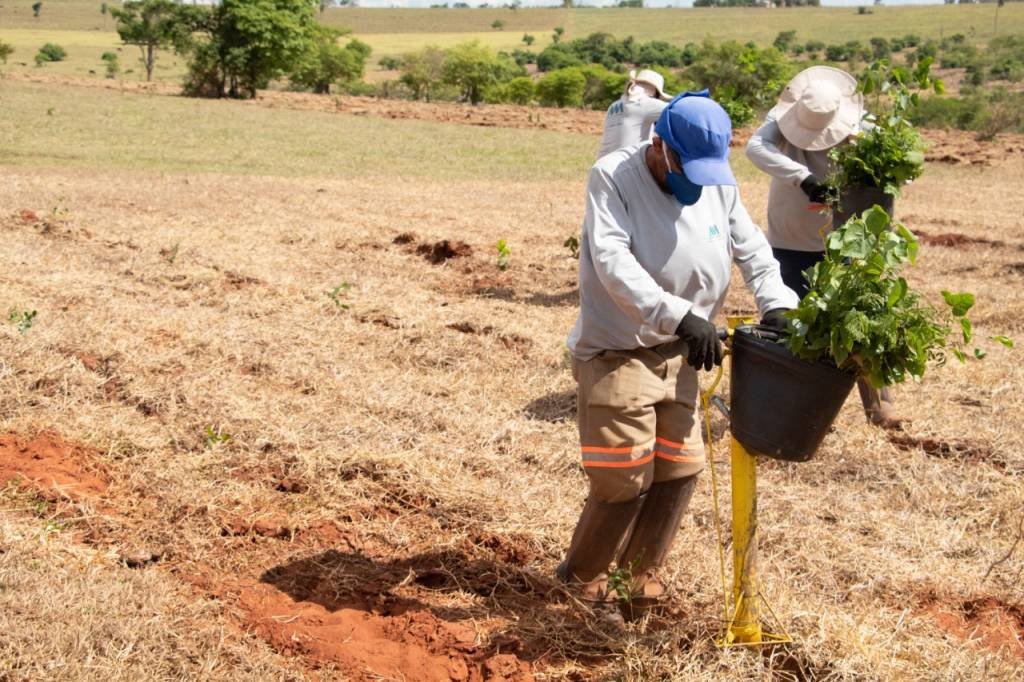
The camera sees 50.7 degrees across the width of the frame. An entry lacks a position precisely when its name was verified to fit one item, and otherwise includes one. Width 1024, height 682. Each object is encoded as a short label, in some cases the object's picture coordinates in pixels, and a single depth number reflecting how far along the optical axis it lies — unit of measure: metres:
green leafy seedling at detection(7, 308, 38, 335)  6.62
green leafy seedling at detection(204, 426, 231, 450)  5.30
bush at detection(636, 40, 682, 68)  84.69
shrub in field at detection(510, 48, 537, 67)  91.12
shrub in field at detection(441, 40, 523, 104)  57.94
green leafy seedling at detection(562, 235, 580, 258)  9.81
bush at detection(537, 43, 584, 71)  81.31
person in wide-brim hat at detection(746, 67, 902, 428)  5.84
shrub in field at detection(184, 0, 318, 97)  42.53
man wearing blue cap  3.33
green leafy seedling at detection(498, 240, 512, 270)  10.25
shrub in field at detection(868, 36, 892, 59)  76.69
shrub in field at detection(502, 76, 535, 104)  53.62
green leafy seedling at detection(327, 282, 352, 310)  8.15
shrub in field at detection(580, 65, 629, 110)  47.08
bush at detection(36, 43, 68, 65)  76.13
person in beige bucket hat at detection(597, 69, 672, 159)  6.25
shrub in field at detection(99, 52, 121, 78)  64.44
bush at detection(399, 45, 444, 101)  60.72
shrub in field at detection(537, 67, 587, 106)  51.19
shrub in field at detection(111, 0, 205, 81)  46.44
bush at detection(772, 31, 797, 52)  78.94
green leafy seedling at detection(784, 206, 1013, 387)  3.00
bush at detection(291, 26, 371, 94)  62.38
